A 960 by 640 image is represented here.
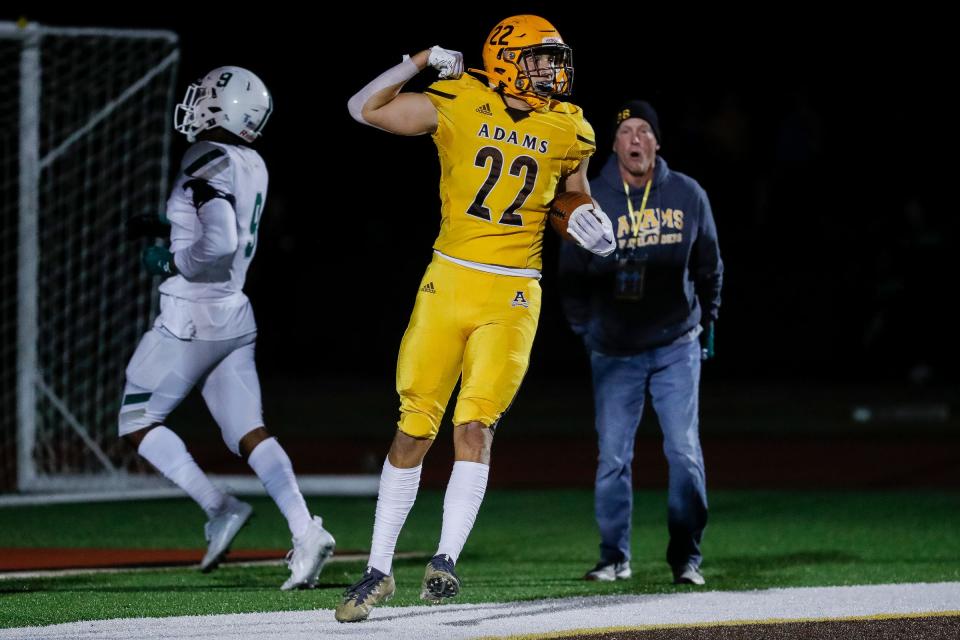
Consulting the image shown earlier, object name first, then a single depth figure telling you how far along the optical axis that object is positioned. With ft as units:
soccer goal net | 77.71
